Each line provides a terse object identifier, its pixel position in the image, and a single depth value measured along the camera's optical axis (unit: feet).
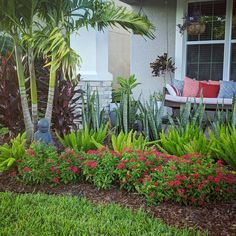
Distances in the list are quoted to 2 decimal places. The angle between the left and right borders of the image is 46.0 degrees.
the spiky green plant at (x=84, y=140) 12.48
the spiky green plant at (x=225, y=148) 10.61
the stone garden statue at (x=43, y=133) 12.53
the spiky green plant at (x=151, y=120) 13.81
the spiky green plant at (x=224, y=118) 13.03
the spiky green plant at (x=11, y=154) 11.18
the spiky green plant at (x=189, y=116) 13.63
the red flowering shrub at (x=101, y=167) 9.98
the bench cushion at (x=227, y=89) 21.65
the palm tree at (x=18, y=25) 12.72
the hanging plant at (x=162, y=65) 25.15
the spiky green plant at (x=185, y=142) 11.21
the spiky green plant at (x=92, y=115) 14.56
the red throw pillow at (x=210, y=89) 22.40
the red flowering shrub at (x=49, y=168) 10.49
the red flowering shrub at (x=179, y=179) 8.86
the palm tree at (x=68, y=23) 11.72
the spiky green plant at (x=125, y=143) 11.50
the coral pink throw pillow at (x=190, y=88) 22.50
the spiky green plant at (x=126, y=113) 14.27
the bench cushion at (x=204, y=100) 20.16
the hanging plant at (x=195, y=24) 23.39
